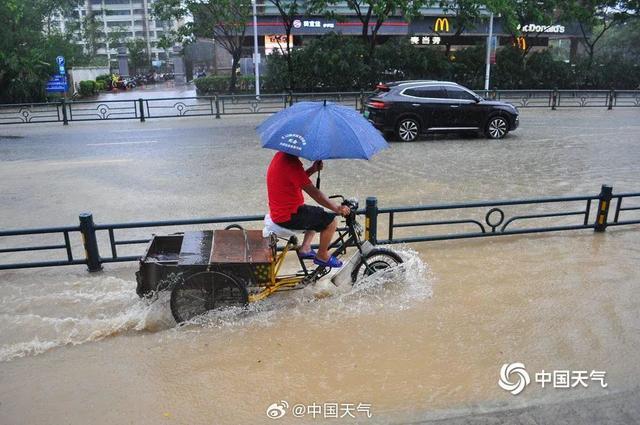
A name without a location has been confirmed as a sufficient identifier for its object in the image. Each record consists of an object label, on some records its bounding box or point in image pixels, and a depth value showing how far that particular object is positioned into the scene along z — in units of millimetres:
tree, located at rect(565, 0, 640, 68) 28375
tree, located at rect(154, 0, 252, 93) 27047
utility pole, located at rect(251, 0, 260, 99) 25009
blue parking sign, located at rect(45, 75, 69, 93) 29578
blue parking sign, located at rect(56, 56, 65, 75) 28372
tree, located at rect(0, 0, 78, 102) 24547
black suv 14328
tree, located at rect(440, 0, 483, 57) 26312
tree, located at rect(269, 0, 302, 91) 25941
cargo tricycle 4742
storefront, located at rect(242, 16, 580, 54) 30828
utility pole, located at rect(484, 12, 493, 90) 25719
